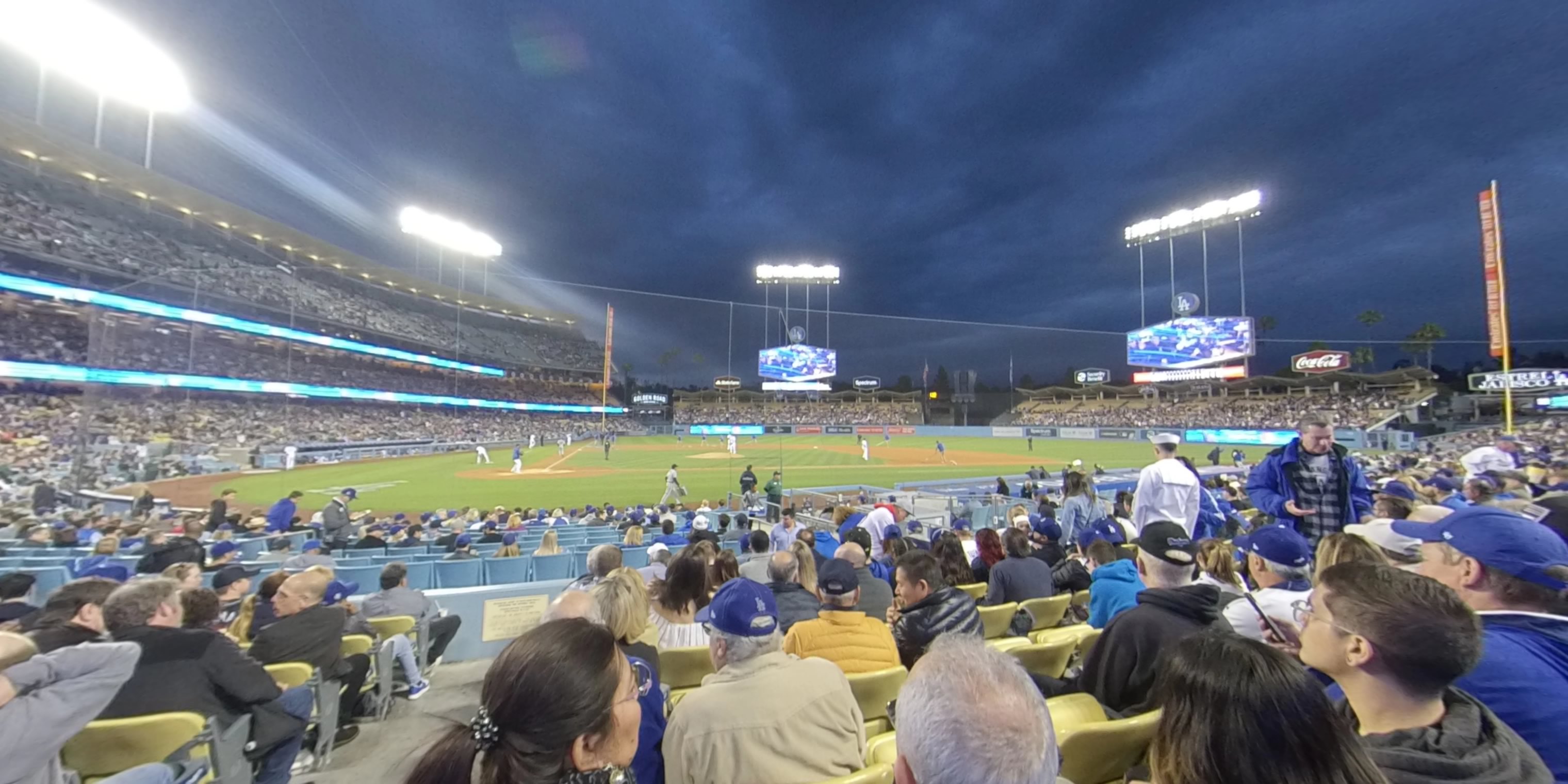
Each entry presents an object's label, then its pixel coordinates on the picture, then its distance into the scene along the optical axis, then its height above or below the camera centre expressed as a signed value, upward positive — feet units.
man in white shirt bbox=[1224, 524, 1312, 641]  9.71 -2.78
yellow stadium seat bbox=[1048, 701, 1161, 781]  7.32 -4.39
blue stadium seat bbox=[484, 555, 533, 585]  27.81 -7.66
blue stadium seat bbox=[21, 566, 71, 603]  25.36 -7.56
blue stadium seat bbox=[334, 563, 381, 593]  26.45 -7.60
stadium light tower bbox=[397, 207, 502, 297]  116.98 +40.82
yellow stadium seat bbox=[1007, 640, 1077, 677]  12.37 -5.25
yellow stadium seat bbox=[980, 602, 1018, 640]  16.43 -5.88
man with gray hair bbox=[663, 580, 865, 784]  7.25 -4.04
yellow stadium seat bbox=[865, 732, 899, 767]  8.56 -5.16
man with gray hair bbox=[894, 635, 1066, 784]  3.76 -2.14
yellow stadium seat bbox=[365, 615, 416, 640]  18.13 -6.83
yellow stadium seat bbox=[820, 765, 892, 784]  6.75 -4.36
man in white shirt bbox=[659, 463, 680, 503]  64.18 -8.31
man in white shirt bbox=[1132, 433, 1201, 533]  20.39 -2.52
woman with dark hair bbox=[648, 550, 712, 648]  14.35 -4.71
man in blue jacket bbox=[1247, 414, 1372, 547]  16.90 -1.84
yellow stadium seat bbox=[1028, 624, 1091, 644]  13.33 -5.26
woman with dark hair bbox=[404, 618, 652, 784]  4.24 -2.44
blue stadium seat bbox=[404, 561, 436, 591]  27.12 -7.77
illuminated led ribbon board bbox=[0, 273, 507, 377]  63.93 +14.95
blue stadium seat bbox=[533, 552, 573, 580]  28.30 -7.65
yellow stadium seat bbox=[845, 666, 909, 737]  10.94 -5.44
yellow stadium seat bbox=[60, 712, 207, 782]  9.91 -5.98
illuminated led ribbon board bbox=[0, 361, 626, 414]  62.75 +5.46
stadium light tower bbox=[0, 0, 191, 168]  58.08 +40.85
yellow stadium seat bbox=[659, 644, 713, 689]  13.30 -5.97
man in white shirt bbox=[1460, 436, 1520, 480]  27.99 -1.63
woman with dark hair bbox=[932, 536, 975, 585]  15.57 -3.88
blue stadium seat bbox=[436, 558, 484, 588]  27.37 -7.71
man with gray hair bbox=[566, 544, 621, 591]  17.44 -4.47
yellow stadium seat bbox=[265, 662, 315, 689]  13.07 -6.10
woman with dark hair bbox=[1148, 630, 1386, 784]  3.96 -2.25
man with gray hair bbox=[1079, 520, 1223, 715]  8.80 -3.50
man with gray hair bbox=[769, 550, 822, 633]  14.37 -4.57
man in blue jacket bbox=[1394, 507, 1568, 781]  5.88 -2.36
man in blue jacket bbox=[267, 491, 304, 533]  40.98 -7.42
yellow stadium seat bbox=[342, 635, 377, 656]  16.39 -6.75
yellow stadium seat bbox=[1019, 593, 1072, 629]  17.87 -6.07
